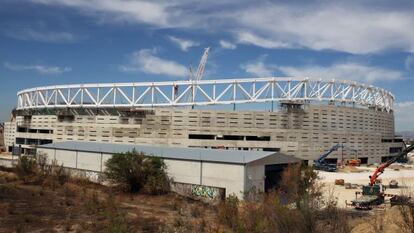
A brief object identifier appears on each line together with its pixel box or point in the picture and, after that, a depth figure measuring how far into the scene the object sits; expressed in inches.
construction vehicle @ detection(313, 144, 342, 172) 3287.9
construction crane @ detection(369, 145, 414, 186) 1752.0
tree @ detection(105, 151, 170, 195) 1640.0
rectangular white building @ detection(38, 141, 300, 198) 1510.8
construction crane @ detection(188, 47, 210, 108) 5693.9
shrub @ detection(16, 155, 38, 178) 1919.3
